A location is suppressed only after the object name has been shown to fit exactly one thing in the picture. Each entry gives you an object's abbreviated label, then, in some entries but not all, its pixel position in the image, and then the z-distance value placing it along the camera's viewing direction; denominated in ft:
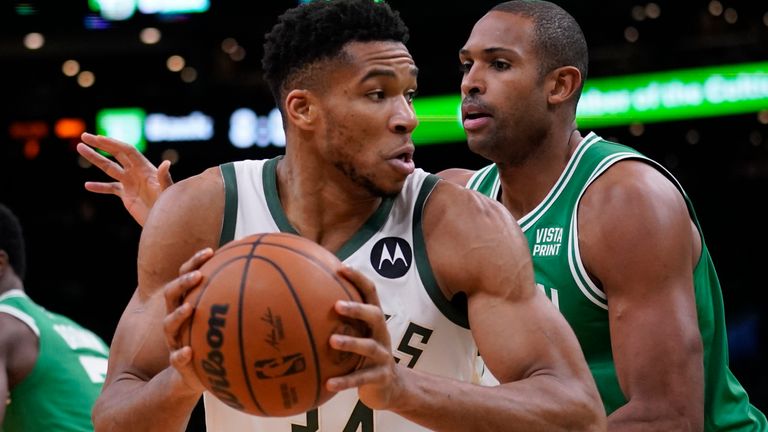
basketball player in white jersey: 9.98
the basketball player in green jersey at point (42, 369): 19.97
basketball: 8.77
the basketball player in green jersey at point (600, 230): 12.40
